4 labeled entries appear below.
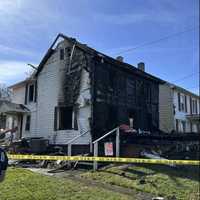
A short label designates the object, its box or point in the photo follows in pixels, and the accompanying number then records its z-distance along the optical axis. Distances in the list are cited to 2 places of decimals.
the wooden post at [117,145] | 10.13
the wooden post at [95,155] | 9.26
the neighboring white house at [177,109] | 19.13
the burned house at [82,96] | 13.47
